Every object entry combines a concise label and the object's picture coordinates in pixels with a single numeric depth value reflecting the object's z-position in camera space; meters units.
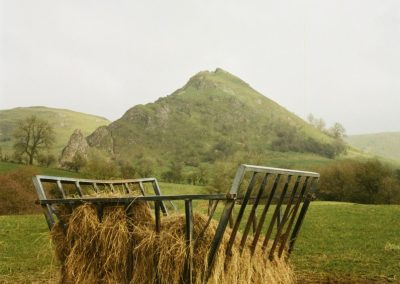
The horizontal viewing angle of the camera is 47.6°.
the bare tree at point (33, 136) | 77.19
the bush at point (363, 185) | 53.91
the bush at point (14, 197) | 37.53
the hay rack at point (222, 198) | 5.06
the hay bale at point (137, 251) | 5.32
